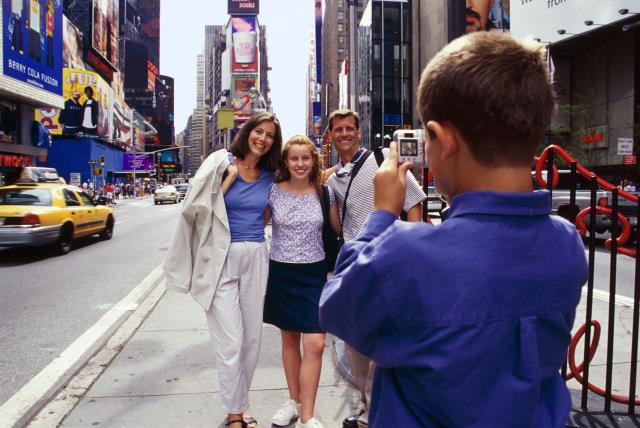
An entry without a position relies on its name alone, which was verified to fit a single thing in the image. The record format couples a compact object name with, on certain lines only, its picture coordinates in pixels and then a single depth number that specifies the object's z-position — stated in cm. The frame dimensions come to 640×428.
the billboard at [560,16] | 2870
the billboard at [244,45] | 15500
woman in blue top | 318
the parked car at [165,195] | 4250
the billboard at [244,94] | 15550
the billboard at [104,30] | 7250
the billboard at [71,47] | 5719
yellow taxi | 1072
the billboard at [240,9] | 15625
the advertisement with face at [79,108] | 5928
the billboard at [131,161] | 7840
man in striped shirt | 321
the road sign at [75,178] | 4747
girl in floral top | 326
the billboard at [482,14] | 5012
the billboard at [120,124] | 7188
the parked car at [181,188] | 5381
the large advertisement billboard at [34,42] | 2947
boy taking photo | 102
